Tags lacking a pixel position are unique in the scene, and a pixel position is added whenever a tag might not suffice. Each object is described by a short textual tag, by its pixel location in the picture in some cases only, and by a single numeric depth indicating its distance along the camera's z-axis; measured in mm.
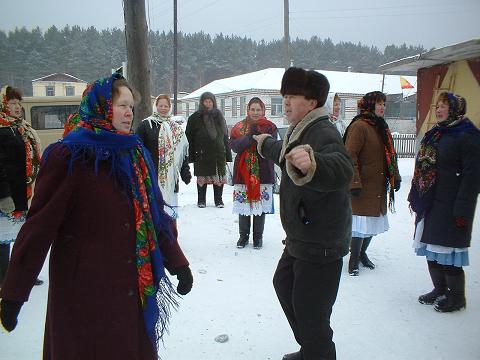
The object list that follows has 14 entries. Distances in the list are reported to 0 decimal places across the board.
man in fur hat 2154
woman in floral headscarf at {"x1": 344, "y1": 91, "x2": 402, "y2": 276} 3885
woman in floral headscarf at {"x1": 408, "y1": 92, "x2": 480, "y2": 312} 3135
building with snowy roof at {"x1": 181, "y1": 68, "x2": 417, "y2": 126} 29781
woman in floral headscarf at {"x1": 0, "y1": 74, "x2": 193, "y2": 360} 1643
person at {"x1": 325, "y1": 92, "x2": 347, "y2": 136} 5012
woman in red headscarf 4785
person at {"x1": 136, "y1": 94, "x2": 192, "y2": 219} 4613
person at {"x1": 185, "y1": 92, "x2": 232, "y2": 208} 6805
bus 9391
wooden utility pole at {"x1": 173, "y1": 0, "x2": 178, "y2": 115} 21203
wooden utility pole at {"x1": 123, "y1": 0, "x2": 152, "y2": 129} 5785
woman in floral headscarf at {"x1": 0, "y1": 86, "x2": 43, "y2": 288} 3479
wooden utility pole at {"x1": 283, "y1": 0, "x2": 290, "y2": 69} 14647
